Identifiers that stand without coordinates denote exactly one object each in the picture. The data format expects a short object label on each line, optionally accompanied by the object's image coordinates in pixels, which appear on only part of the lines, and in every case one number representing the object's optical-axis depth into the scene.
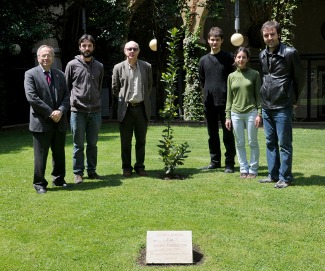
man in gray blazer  7.20
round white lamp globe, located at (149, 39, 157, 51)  18.59
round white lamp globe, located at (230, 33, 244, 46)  16.20
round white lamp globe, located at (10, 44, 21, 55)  14.35
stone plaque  4.04
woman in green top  6.85
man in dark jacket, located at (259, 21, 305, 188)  6.20
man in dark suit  6.21
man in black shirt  7.46
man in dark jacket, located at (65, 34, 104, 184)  6.93
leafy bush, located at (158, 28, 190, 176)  7.08
